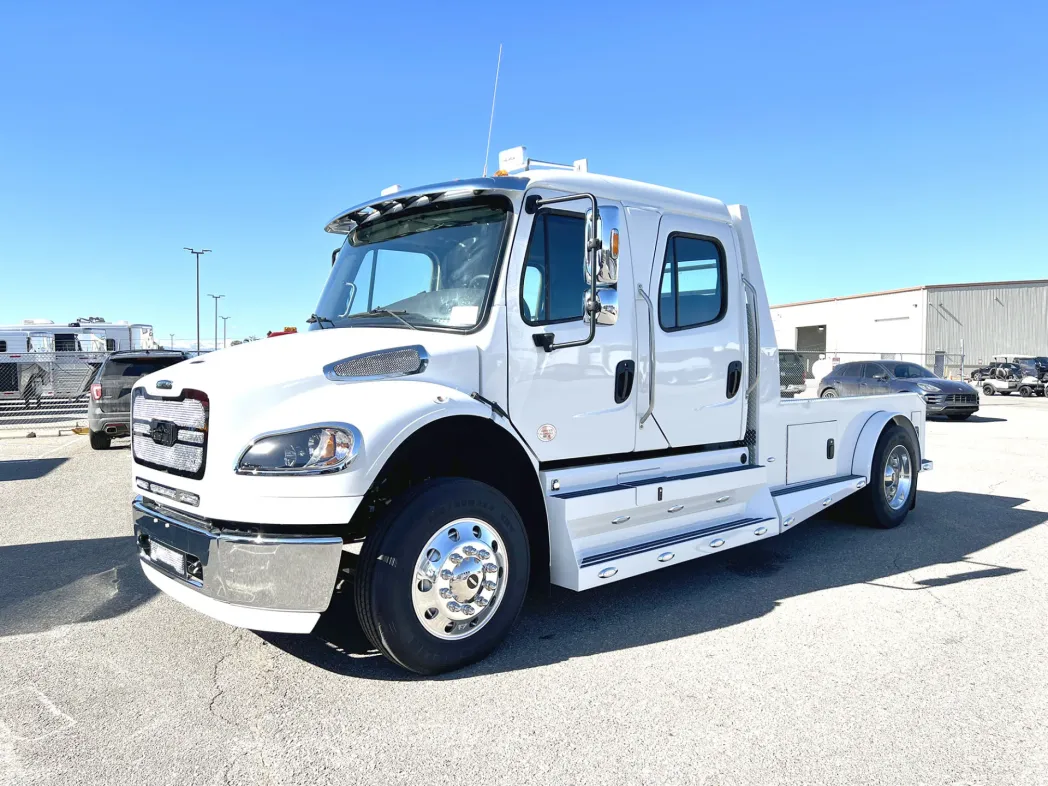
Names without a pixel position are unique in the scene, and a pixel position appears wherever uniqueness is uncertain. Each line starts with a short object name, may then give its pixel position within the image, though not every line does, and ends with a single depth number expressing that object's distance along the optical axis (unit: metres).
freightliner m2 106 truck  3.13
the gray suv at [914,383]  16.75
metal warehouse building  44.09
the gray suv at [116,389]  11.69
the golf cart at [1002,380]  29.88
